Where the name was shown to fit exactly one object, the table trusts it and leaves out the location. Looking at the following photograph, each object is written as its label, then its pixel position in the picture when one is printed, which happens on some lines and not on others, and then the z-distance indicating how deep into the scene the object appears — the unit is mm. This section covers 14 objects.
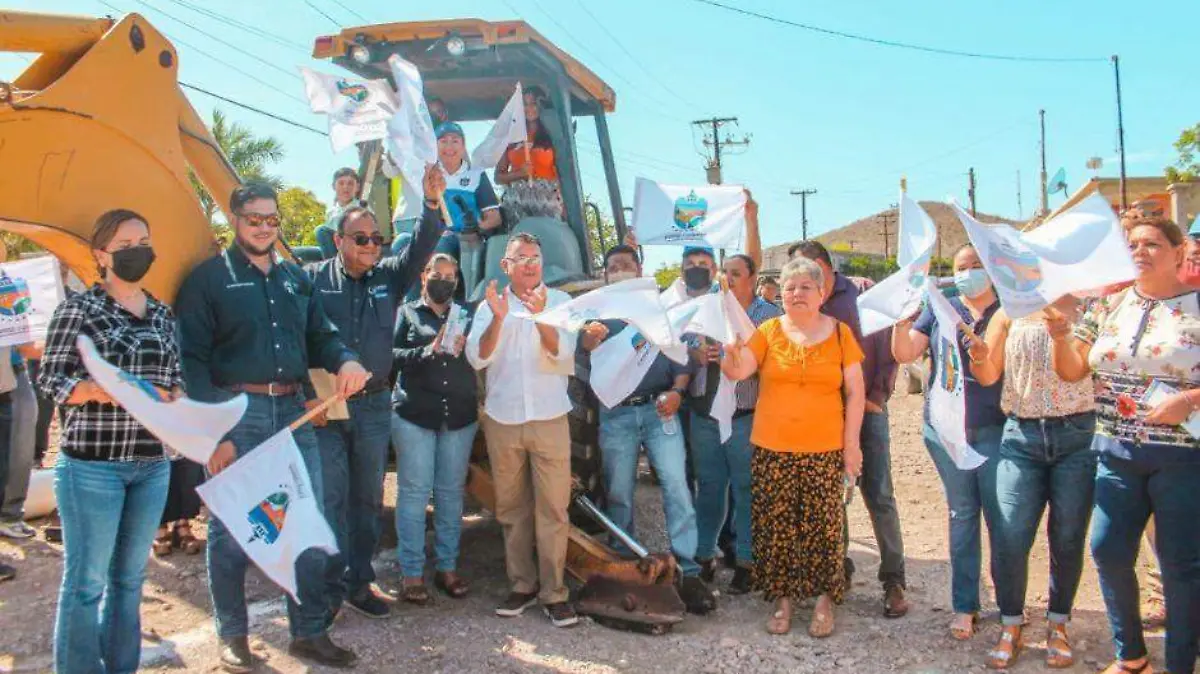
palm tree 19812
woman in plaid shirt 3129
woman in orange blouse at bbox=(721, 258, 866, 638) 4426
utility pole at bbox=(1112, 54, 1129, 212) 25833
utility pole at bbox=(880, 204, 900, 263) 57494
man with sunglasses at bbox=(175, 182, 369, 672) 3645
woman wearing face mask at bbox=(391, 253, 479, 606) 4668
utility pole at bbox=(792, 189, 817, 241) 55688
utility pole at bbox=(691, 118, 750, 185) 40875
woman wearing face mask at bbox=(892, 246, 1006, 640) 4238
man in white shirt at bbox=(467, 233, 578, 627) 4551
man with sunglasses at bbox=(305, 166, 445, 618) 4309
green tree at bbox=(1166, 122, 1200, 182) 25953
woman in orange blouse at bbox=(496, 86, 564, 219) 5977
